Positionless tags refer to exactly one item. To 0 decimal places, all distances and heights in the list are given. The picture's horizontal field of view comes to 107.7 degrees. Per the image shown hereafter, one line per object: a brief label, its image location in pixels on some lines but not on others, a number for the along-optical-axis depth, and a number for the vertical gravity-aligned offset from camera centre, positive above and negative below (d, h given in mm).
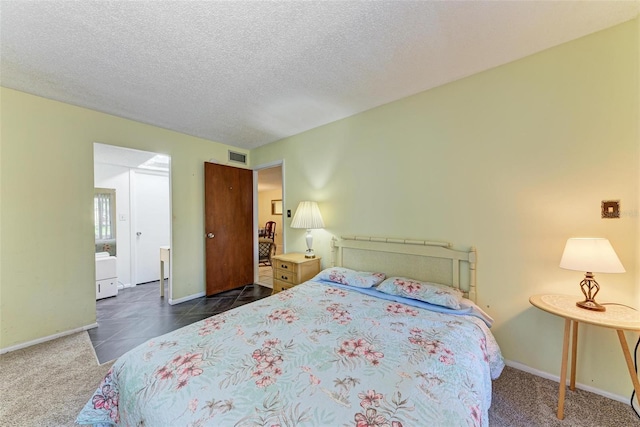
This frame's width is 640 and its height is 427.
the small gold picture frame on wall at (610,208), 1563 +0
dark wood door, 3678 -378
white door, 4336 -360
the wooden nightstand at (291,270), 2912 -846
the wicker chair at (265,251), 6156 -1251
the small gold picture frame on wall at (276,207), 8194 -96
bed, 877 -779
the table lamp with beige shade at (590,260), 1369 -315
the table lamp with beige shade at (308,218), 3018 -174
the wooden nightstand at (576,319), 1289 -634
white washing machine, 3525 -1134
